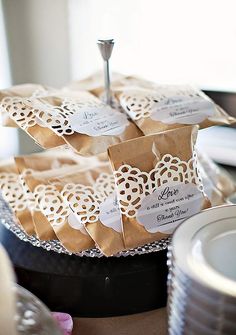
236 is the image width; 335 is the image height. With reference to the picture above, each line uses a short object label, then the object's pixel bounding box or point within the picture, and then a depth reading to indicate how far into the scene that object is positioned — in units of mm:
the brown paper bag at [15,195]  491
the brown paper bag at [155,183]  430
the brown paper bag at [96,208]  438
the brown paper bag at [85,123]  444
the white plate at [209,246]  312
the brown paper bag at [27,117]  445
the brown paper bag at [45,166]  474
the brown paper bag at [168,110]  473
